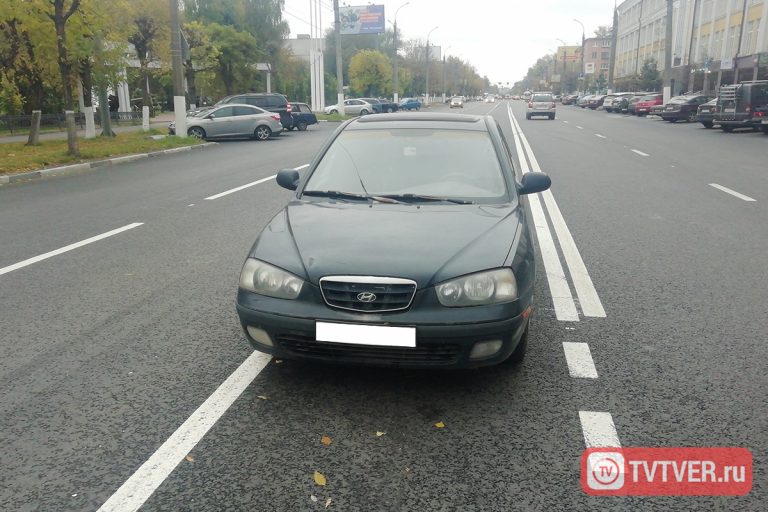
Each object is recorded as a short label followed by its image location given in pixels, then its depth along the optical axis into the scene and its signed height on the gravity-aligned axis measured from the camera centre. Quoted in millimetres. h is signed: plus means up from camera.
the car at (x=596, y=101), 66438 +1025
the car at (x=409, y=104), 65875 +568
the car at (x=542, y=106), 42625 +315
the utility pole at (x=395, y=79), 64438 +2944
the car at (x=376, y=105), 50438 +348
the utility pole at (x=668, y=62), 42906 +3233
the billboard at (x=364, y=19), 68875 +9290
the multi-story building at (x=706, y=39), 51719 +7115
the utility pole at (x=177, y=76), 22906 +1109
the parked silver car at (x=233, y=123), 25844 -571
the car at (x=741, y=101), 25125 +440
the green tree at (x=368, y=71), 77125 +4400
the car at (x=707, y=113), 28730 -27
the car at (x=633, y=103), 49138 +657
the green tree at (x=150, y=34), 28344 +3187
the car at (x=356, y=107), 49625 +168
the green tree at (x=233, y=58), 50219 +3785
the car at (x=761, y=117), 24562 -151
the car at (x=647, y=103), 46219 +611
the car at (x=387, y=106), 52372 +299
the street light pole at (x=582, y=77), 110406 +5590
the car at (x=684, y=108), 35906 +224
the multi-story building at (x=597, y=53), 146750 +13124
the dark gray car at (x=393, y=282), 3232 -851
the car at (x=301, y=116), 32562 -346
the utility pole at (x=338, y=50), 42688 +3790
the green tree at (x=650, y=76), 69312 +3681
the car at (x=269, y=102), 29594 +288
